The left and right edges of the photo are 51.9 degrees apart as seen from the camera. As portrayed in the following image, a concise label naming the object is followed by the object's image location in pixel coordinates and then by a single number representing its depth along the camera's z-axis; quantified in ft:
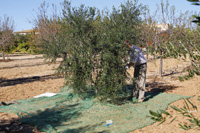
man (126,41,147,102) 19.51
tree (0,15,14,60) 69.00
